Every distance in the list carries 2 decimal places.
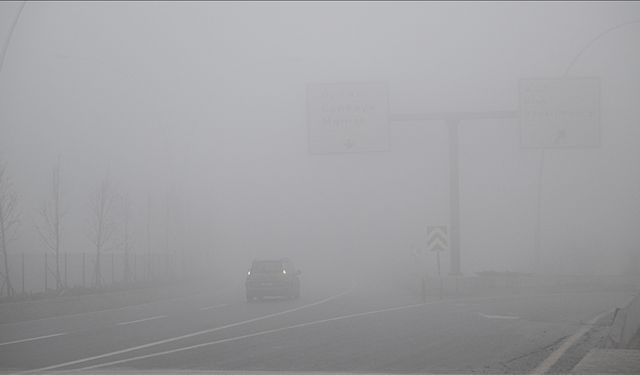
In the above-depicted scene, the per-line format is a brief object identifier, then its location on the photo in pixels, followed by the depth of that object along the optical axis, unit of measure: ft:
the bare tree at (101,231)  135.64
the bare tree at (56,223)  120.06
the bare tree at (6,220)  101.14
